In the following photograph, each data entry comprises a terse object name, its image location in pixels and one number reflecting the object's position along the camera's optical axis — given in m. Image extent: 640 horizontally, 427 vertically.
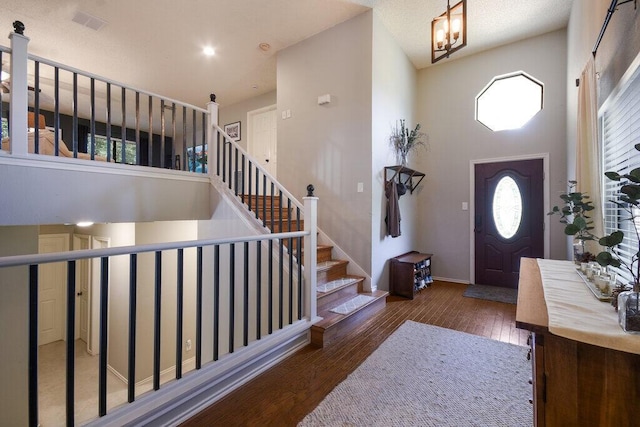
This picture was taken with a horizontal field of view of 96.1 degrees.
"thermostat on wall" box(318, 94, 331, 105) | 4.00
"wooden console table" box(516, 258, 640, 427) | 0.92
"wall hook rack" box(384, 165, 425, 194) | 4.07
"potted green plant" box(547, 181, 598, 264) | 2.05
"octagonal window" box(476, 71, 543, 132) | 4.27
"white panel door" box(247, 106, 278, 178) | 5.86
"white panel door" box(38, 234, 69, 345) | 5.42
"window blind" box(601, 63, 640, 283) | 1.75
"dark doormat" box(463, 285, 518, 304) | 3.81
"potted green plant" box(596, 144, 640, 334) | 0.93
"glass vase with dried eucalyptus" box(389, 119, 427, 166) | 4.26
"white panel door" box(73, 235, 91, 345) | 5.41
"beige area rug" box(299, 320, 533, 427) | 1.64
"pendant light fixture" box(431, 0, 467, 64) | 2.07
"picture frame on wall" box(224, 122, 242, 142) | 6.59
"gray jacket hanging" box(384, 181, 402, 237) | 3.92
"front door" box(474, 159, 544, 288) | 4.17
